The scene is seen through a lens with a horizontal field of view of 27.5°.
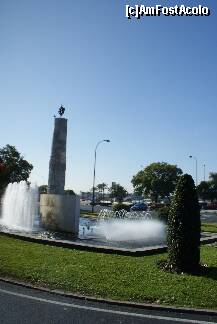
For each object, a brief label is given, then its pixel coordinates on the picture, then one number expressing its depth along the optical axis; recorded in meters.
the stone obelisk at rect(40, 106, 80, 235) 21.03
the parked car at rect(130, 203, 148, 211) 65.74
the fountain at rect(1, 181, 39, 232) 26.26
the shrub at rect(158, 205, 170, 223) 25.59
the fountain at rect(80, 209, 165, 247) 17.89
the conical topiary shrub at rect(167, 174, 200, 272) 11.20
